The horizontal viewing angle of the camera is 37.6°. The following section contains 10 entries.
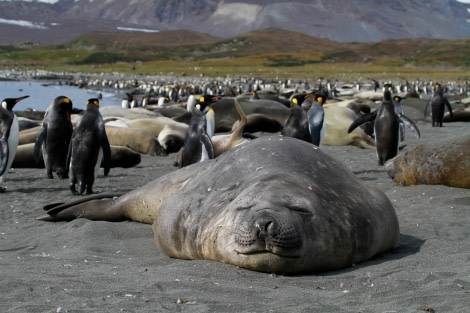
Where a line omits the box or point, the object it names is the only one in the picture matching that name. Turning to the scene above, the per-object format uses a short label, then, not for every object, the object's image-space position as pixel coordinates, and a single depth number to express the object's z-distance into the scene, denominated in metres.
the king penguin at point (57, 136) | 11.37
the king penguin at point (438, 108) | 21.53
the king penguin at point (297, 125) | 11.62
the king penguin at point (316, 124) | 12.63
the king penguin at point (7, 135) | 10.51
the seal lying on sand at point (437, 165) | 7.59
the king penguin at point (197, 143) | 11.27
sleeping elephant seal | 4.28
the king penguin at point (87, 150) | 9.88
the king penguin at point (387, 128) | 12.32
